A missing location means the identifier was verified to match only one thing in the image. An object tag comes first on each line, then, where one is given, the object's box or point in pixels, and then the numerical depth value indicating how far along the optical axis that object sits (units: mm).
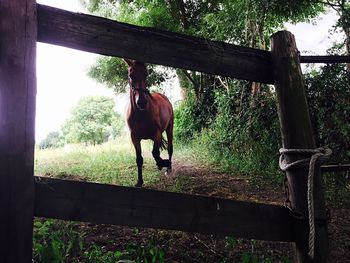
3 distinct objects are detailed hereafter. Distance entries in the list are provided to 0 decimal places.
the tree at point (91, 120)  31872
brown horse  4992
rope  1689
